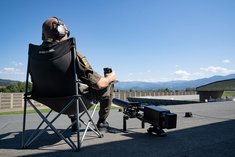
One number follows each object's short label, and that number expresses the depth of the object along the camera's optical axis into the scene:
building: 51.38
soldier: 2.76
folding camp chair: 2.63
